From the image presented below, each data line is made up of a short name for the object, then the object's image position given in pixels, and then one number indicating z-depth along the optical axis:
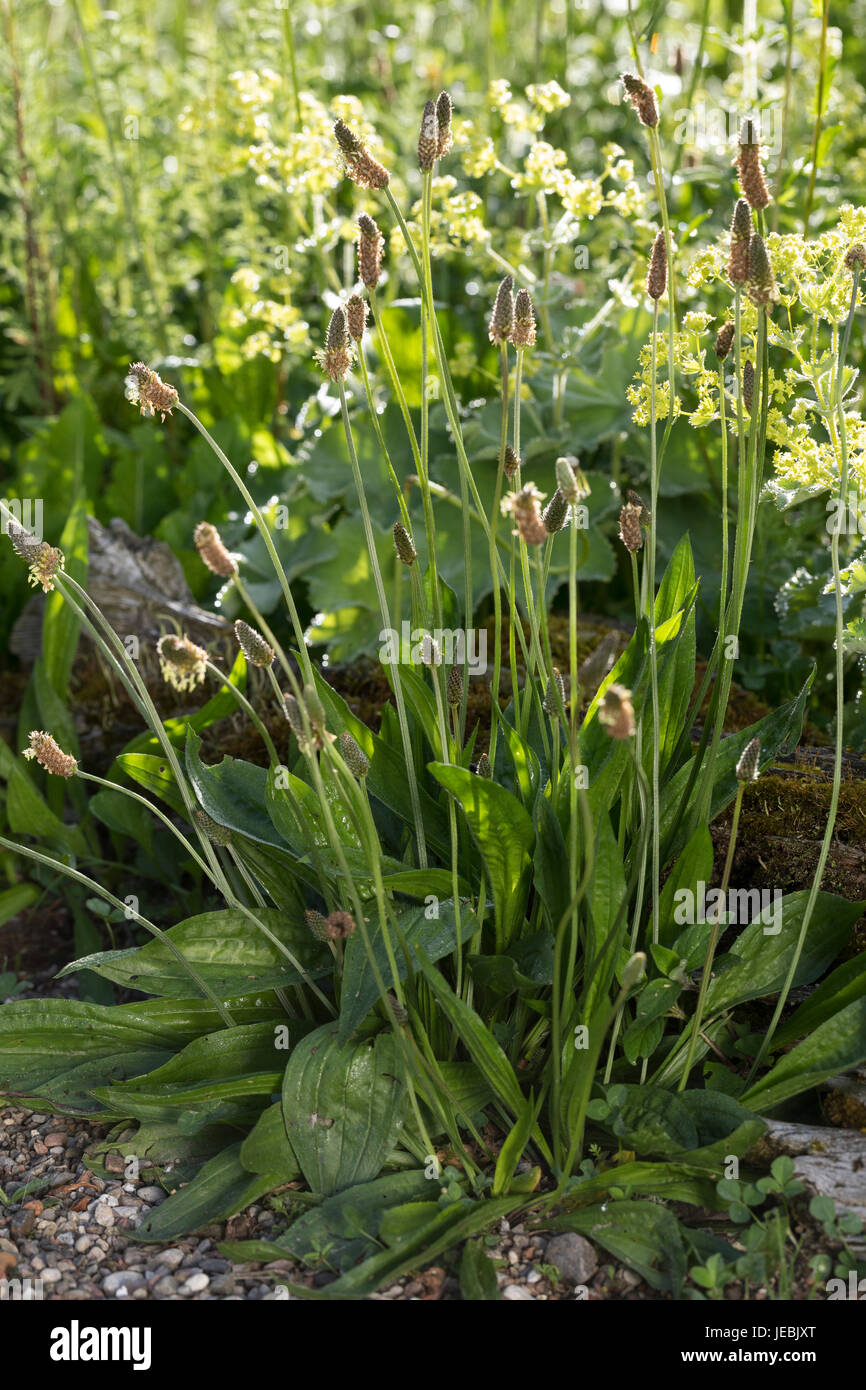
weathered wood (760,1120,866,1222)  1.51
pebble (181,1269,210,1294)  1.52
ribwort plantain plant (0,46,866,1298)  1.46
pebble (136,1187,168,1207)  1.69
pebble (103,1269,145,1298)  1.53
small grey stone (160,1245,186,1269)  1.57
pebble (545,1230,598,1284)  1.50
